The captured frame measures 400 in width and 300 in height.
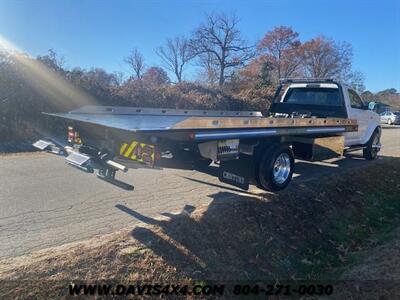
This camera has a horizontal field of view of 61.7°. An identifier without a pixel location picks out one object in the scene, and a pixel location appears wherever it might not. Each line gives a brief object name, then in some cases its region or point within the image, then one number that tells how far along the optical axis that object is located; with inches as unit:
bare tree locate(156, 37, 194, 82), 1961.1
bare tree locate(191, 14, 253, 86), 1845.5
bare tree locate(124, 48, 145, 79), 2282.9
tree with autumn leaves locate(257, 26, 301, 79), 1913.1
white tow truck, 163.3
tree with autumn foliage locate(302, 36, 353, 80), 1926.7
